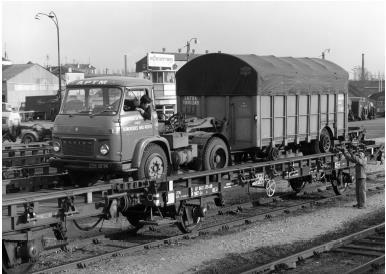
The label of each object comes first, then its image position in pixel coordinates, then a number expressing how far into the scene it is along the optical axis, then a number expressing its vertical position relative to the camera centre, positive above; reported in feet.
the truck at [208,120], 33.53 -0.66
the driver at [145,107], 35.01 +0.28
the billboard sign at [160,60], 168.88 +16.61
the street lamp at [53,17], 101.43 +17.93
